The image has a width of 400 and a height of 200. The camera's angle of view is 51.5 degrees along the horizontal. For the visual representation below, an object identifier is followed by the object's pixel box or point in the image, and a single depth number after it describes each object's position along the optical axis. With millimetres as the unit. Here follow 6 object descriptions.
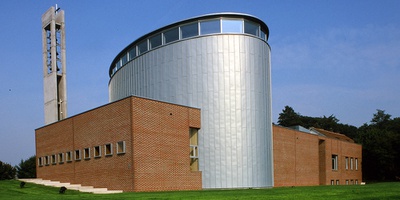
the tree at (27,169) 71500
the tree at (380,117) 113738
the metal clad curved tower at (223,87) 29531
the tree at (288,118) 99762
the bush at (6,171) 67188
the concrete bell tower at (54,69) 40500
